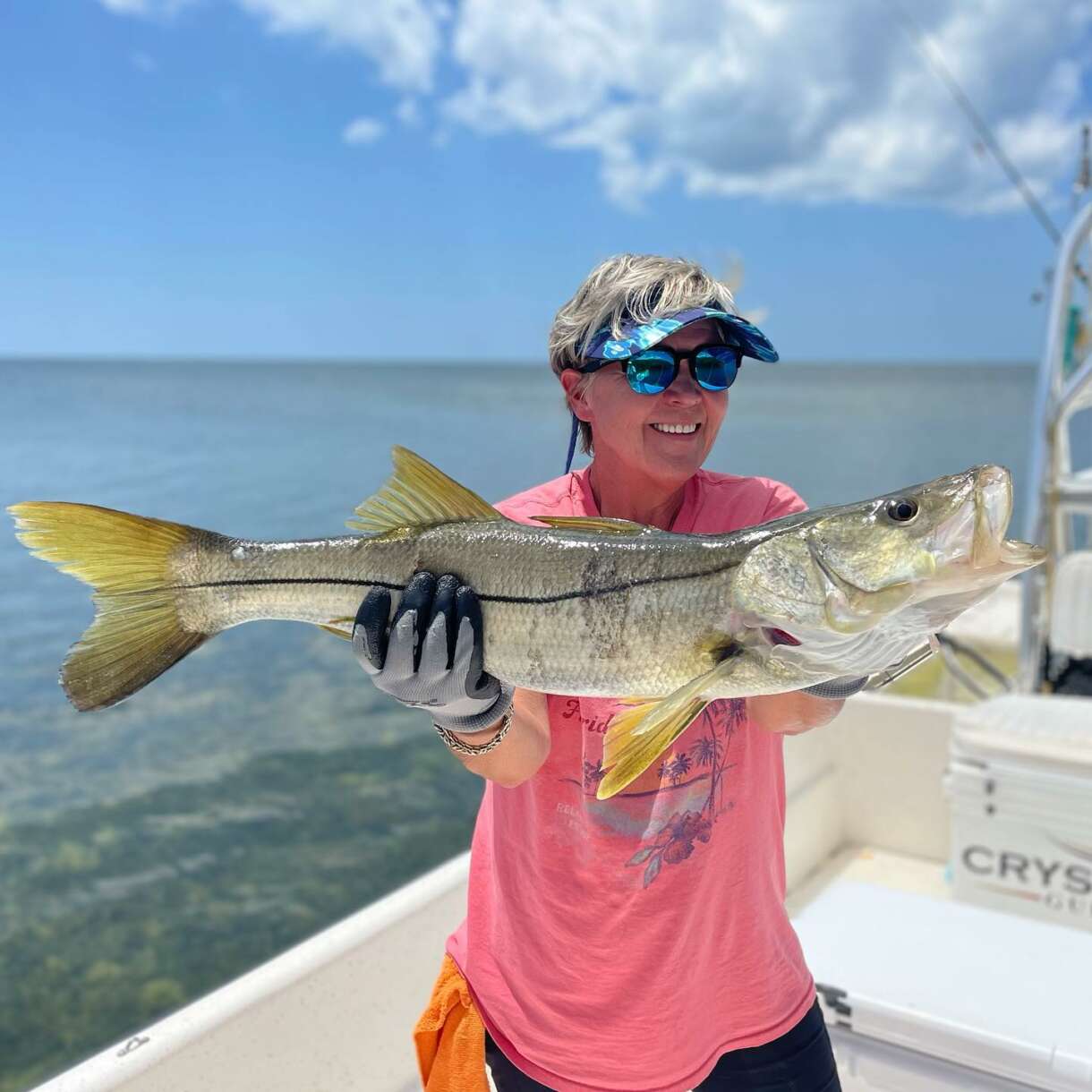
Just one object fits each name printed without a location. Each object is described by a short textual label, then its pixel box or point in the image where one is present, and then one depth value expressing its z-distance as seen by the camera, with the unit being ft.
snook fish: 5.63
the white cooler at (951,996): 9.14
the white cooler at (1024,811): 13.24
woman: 7.06
